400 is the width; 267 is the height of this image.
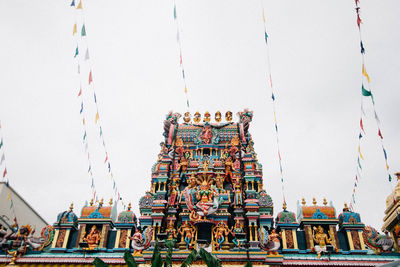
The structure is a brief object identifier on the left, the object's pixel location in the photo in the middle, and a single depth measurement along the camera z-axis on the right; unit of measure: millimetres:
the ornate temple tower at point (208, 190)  19573
